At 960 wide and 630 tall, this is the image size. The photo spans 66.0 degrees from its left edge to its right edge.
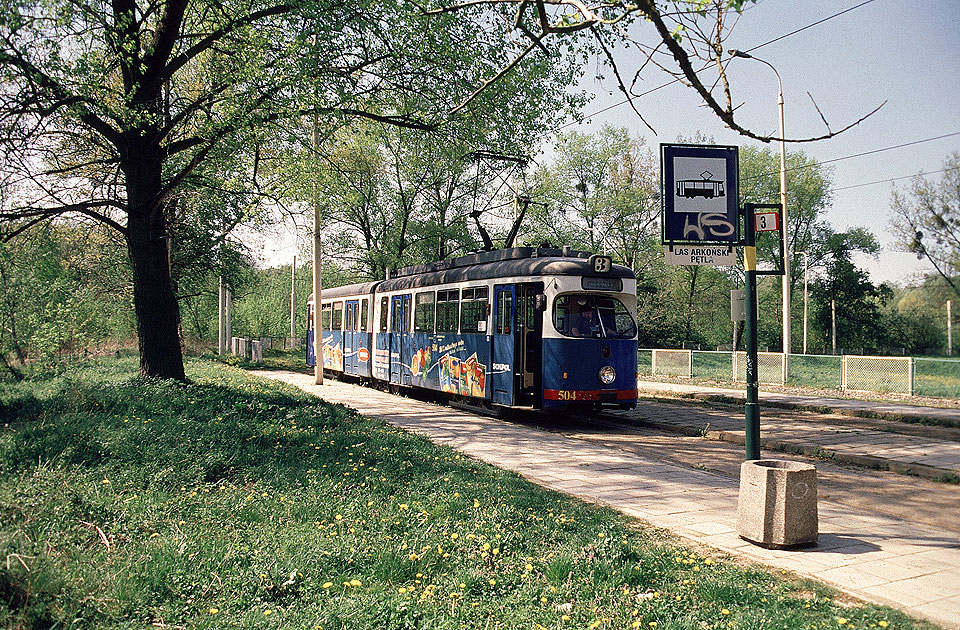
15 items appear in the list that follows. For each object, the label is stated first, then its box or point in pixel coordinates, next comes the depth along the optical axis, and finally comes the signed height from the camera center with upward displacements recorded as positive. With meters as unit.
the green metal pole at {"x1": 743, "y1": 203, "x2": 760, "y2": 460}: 7.58 +0.05
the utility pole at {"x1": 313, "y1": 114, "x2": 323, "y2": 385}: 23.56 +0.81
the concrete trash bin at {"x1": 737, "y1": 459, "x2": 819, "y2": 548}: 6.25 -1.45
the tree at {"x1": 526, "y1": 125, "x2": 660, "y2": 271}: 48.31 +9.21
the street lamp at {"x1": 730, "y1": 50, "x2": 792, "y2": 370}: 28.69 +1.92
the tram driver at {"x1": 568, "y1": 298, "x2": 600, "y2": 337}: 14.64 +0.31
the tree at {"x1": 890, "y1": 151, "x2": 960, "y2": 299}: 39.50 +6.23
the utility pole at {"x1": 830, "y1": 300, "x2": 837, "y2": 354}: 61.59 +1.63
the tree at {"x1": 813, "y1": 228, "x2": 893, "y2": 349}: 61.22 +3.84
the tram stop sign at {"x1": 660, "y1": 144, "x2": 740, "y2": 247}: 8.21 +1.61
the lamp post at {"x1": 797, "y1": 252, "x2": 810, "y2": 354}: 63.07 +5.88
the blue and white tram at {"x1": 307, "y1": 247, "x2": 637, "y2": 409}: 14.54 +0.12
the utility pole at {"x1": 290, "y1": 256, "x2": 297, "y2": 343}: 56.56 +1.66
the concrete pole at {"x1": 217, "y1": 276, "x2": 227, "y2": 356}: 36.16 +0.05
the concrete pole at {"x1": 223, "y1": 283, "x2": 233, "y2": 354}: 36.40 +1.19
